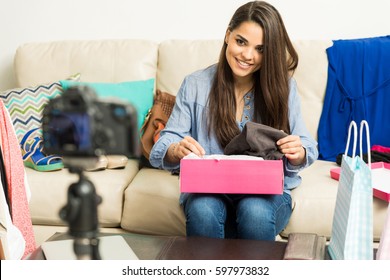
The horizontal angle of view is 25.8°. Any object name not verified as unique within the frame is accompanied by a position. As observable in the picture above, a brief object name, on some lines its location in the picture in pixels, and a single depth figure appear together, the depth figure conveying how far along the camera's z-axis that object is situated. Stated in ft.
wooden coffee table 7.15
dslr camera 2.50
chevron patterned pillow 10.56
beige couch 9.30
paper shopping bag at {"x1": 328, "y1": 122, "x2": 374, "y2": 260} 6.82
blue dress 10.71
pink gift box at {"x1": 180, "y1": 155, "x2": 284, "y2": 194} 8.01
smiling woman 8.29
